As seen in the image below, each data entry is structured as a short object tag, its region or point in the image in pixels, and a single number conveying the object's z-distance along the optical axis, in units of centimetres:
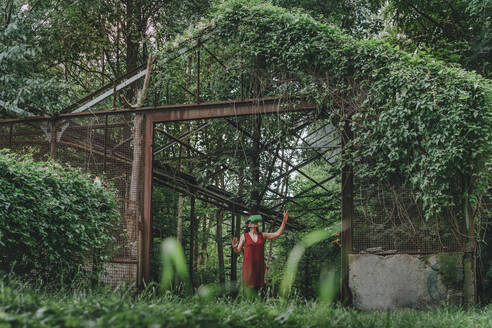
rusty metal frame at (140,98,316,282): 878
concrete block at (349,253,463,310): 729
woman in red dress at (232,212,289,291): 780
